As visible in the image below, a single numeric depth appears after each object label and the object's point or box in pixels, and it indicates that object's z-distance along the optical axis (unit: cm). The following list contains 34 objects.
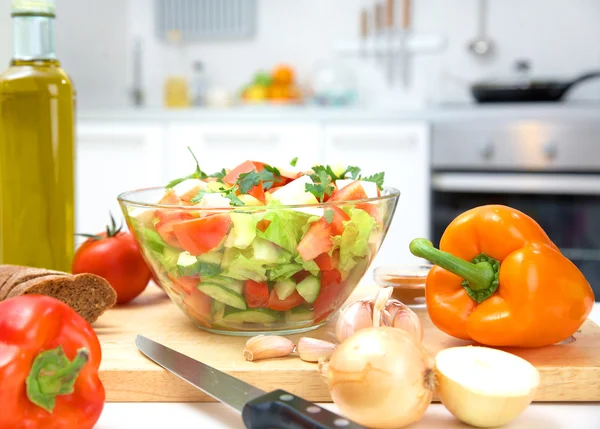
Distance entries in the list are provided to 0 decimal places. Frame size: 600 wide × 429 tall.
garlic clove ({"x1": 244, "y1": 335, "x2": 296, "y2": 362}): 81
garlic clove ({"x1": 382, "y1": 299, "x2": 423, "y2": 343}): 82
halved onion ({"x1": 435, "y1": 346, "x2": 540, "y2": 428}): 65
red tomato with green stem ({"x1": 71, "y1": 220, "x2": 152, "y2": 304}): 109
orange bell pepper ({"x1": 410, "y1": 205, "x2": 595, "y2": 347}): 84
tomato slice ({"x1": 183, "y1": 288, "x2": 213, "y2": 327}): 91
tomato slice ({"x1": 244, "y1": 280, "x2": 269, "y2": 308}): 88
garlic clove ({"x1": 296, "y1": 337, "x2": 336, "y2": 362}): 80
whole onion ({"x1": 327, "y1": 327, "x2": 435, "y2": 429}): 63
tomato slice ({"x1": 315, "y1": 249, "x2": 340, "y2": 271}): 88
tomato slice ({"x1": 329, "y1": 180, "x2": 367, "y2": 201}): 91
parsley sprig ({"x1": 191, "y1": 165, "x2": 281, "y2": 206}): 90
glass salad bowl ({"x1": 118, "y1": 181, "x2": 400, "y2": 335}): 84
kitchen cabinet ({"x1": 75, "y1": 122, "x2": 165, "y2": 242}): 329
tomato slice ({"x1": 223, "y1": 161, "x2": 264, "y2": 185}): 97
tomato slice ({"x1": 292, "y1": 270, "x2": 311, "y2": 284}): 89
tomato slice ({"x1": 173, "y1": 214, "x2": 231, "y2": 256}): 84
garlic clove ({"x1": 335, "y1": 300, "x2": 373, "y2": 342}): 81
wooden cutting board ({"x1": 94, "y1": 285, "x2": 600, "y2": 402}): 77
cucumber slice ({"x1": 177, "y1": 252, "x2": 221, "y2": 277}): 87
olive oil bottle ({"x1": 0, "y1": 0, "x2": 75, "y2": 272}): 108
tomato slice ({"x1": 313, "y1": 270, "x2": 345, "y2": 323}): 91
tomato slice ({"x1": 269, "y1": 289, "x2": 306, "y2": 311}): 89
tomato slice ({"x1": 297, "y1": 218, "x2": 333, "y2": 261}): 85
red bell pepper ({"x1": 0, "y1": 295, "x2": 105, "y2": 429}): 60
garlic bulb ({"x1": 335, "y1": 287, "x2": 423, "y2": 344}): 81
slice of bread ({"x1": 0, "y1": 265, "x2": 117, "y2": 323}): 89
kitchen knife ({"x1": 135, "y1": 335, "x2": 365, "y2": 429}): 58
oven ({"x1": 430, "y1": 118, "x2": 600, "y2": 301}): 286
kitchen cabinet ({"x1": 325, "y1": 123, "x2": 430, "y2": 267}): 302
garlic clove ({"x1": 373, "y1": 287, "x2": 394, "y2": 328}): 78
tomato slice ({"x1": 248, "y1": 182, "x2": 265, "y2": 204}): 91
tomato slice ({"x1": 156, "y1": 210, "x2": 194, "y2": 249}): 85
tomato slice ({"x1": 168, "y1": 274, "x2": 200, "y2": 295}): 89
